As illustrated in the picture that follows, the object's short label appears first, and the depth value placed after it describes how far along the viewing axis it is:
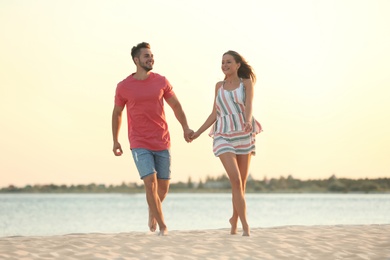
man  10.94
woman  10.78
